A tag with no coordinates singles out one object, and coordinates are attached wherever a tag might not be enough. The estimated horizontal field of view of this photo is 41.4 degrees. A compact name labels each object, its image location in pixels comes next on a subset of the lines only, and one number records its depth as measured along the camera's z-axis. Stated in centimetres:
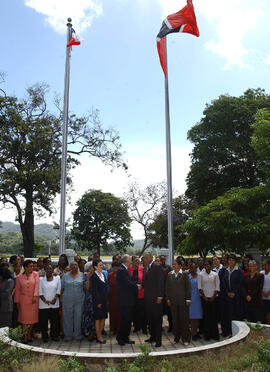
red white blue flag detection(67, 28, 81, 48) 1388
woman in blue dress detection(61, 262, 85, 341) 764
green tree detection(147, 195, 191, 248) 3538
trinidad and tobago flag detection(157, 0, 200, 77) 1313
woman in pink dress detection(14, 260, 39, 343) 743
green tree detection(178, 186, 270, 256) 1612
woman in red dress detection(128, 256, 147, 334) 845
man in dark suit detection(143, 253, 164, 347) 717
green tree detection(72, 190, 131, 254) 5650
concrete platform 558
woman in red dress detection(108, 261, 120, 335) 828
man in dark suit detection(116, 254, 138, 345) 725
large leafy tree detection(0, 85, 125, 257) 2256
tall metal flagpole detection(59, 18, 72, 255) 1261
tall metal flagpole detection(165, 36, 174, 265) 1243
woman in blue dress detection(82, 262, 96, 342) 762
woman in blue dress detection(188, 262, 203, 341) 788
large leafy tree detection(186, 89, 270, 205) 2731
